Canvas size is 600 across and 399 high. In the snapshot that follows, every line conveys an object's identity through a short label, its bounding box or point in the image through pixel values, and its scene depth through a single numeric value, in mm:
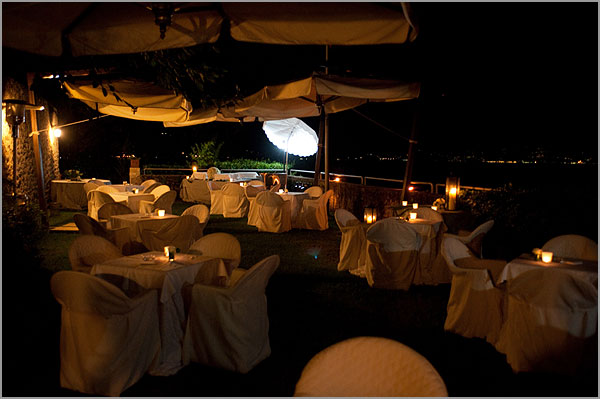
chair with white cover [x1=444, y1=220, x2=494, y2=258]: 4918
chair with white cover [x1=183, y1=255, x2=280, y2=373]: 3240
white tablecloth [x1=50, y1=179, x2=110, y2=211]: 12570
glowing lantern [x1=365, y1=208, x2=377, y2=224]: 6312
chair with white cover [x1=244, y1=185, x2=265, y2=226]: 9867
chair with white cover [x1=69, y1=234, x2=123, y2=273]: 4047
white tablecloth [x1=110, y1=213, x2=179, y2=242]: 5953
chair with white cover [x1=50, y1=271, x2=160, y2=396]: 2867
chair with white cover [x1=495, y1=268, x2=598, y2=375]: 3076
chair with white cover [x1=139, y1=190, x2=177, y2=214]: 7922
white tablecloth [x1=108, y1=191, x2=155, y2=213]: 8853
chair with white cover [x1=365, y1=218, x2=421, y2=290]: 5246
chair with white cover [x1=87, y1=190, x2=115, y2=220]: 8756
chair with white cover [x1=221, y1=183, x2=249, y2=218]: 11594
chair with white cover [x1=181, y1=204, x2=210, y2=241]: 6329
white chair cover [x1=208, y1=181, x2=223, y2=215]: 12039
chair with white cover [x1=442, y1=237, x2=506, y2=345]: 3840
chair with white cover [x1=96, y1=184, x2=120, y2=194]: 10141
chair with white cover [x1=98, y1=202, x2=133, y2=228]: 6742
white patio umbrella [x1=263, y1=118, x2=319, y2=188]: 13109
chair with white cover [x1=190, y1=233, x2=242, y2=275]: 4242
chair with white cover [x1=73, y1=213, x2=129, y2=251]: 5602
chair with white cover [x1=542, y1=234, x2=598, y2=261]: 3980
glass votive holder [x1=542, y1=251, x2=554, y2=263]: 3679
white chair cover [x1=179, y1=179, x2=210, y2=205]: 14359
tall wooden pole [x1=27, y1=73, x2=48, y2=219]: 8999
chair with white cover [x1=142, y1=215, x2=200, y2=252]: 6012
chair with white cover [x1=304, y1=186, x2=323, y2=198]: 10148
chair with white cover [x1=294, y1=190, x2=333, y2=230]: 9453
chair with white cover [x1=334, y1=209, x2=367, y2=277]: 6109
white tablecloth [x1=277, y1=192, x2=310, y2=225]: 9630
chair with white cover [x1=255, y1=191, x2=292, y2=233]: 9203
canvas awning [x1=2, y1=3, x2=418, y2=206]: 2713
